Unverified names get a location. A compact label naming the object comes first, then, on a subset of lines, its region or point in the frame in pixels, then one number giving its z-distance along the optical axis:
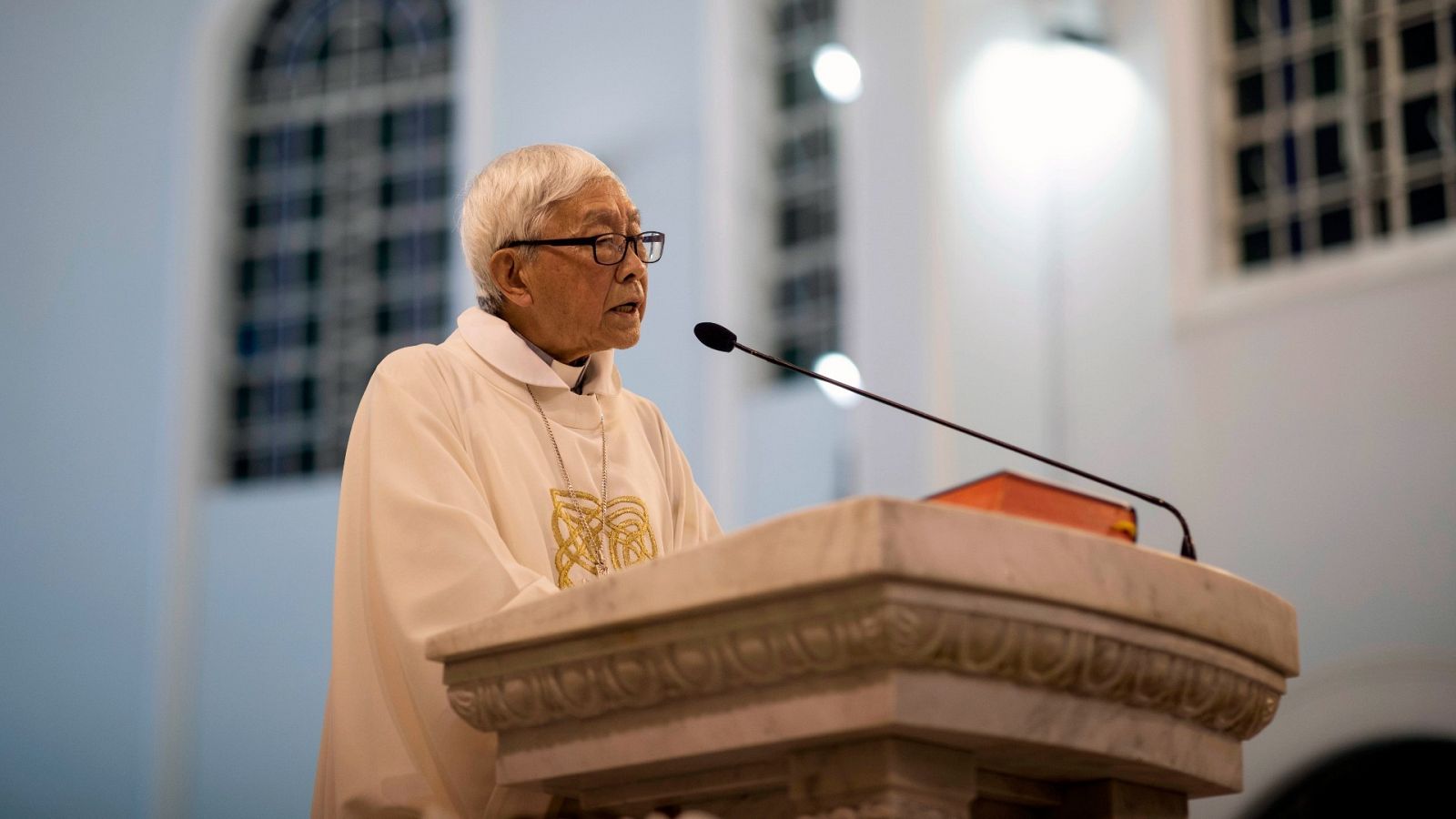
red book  5.61
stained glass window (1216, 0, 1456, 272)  19.19
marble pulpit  4.43
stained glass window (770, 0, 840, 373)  24.20
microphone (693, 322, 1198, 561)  6.03
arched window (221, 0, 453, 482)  28.19
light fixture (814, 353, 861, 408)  22.48
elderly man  5.66
